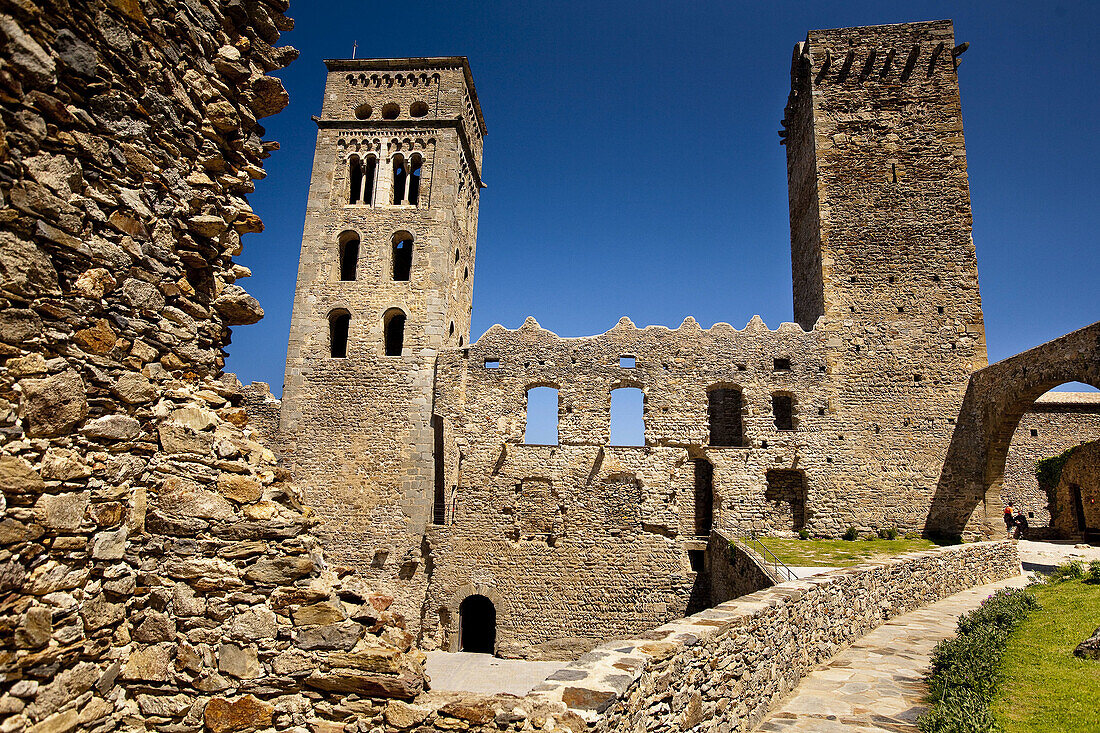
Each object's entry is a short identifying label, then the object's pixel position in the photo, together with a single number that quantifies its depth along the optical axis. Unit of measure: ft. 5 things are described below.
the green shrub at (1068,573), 38.73
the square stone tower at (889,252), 57.88
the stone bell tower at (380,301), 58.29
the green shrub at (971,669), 16.48
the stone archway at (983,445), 50.31
